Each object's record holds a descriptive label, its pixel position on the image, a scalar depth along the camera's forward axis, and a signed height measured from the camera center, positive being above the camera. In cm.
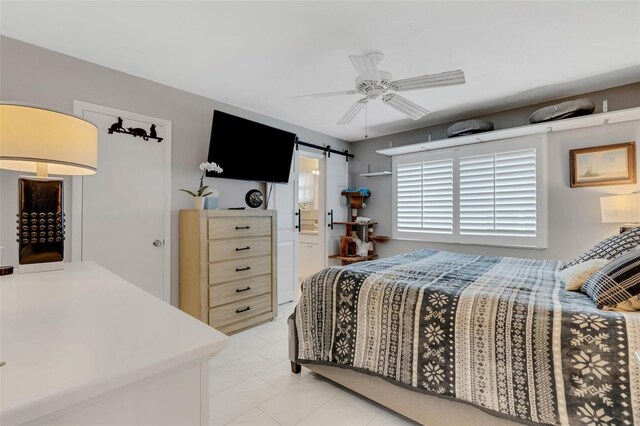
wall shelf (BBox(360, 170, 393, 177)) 461 +66
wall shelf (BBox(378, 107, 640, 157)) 279 +93
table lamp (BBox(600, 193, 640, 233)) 253 +4
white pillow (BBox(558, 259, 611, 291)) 167 -34
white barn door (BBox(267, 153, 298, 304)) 398 -25
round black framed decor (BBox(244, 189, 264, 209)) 360 +21
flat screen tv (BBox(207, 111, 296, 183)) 312 +76
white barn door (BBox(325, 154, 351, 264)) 476 +28
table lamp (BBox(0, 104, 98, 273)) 122 +25
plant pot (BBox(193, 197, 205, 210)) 291 +13
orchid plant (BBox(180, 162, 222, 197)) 295 +28
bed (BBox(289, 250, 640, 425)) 122 -65
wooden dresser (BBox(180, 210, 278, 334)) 280 -52
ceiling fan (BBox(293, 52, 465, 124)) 198 +95
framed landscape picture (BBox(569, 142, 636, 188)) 288 +50
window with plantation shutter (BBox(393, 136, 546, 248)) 340 +27
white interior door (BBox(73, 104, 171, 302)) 250 +10
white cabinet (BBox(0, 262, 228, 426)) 47 -27
